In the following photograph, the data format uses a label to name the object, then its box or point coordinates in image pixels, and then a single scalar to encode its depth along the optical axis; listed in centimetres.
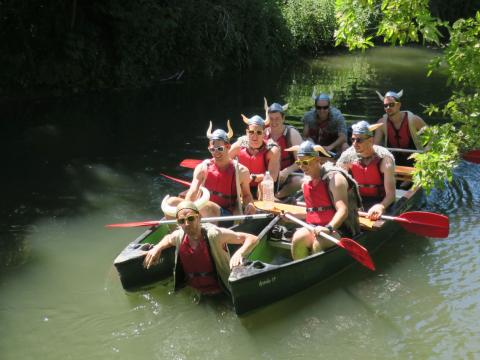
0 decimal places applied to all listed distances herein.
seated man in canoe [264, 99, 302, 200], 884
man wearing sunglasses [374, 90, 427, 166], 973
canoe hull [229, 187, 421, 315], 584
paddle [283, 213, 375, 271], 633
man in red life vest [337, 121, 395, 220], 746
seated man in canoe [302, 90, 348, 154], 1012
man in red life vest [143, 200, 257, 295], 592
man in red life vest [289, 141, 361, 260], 644
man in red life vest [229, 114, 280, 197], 816
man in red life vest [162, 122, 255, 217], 713
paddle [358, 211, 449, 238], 713
